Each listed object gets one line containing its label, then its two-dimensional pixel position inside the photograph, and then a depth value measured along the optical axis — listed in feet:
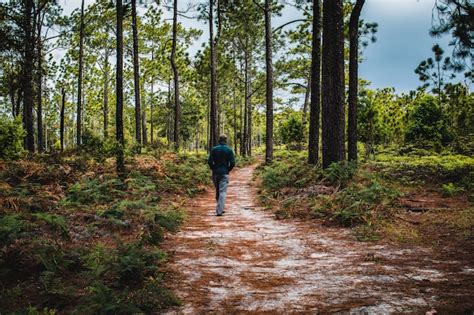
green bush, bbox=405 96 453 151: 72.64
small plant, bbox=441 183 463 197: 24.58
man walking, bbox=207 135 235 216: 29.91
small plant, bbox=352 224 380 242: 17.45
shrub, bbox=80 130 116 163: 42.75
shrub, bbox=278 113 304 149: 112.00
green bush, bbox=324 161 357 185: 28.30
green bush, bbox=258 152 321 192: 32.83
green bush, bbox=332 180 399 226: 20.74
